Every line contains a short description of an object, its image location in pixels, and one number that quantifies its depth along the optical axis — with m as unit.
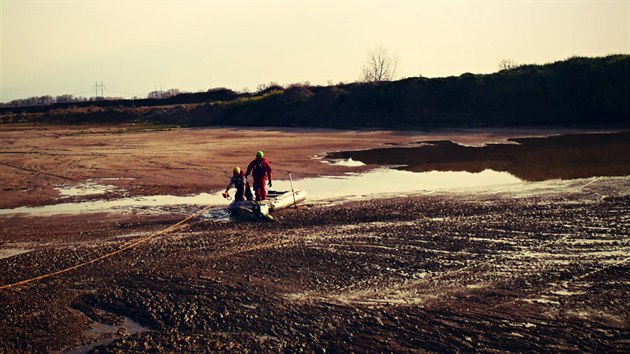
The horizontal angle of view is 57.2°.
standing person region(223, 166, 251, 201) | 16.02
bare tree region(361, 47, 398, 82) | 81.55
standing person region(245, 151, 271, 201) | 16.05
